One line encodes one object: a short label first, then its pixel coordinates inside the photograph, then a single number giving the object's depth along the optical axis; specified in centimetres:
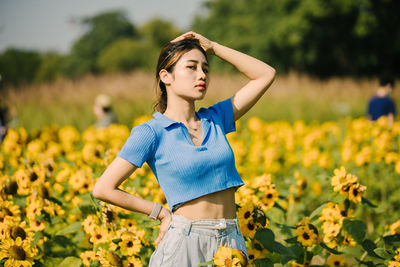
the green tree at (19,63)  6569
